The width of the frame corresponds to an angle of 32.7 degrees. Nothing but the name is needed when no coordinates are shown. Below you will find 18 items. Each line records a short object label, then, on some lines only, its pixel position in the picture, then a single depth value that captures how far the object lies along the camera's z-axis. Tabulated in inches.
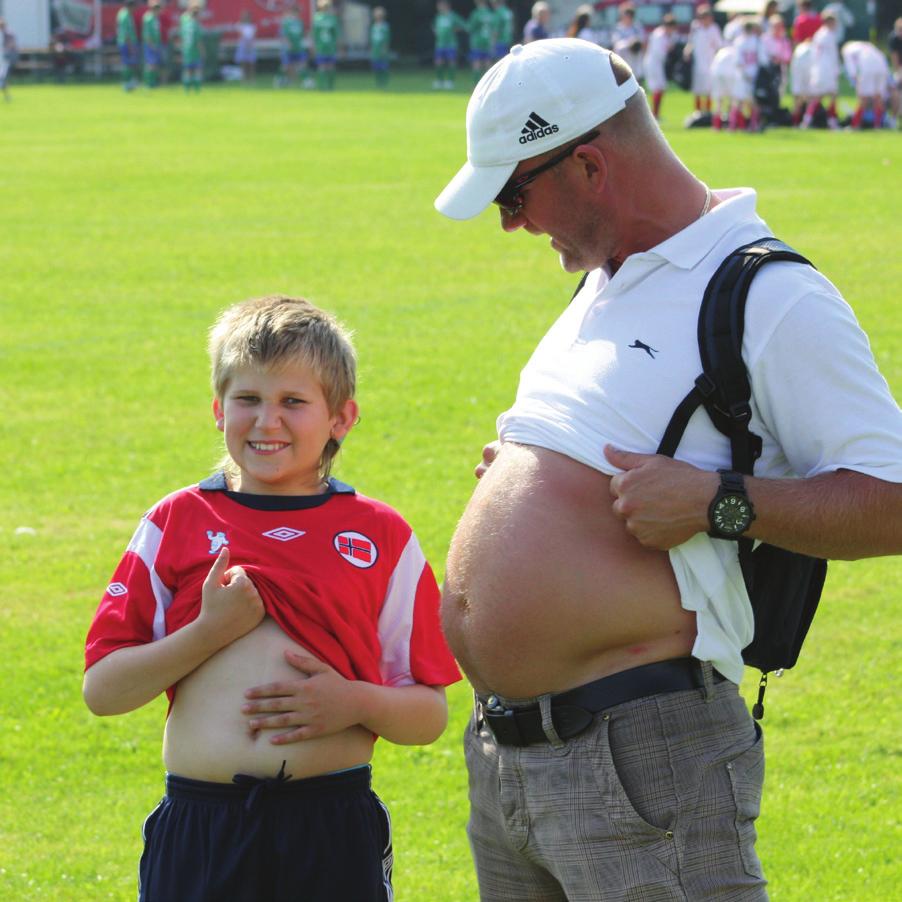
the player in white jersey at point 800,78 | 1363.7
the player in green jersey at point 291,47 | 2081.7
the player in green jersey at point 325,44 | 2043.6
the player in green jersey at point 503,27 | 2162.9
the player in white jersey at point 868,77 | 1339.8
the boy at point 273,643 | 127.4
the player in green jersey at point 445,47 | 2042.3
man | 116.6
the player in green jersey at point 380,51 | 2065.7
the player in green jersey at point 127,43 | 2065.7
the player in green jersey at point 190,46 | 2018.9
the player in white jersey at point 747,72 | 1296.8
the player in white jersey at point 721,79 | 1311.5
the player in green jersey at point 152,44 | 2081.7
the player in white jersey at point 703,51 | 1460.4
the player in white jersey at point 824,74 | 1327.5
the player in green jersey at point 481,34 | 2169.0
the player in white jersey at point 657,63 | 1441.9
